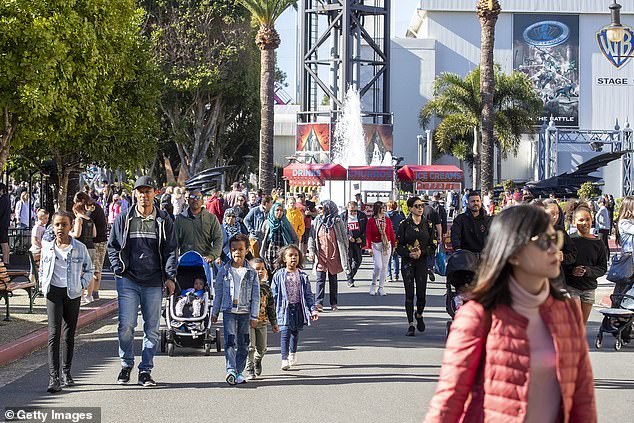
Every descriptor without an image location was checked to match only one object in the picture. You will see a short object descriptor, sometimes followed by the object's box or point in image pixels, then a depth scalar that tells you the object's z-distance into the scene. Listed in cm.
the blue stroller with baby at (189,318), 1198
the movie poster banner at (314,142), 5653
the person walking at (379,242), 1961
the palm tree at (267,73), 3834
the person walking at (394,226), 2283
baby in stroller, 1201
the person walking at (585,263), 1066
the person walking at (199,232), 1330
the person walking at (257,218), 1717
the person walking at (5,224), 2070
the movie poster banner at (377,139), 5638
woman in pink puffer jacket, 387
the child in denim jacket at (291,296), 1095
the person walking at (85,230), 1462
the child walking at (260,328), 1051
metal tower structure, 5722
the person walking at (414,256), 1375
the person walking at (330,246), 1699
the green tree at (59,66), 1569
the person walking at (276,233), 1597
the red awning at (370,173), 3541
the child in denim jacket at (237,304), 1009
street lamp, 1775
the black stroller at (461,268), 1114
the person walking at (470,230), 1255
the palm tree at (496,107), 6131
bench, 1392
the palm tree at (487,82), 3797
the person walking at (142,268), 997
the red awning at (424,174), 3891
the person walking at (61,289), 975
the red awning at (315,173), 3625
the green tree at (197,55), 5238
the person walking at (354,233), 2145
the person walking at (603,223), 2766
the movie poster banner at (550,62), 8031
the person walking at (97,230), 1612
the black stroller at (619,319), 1275
